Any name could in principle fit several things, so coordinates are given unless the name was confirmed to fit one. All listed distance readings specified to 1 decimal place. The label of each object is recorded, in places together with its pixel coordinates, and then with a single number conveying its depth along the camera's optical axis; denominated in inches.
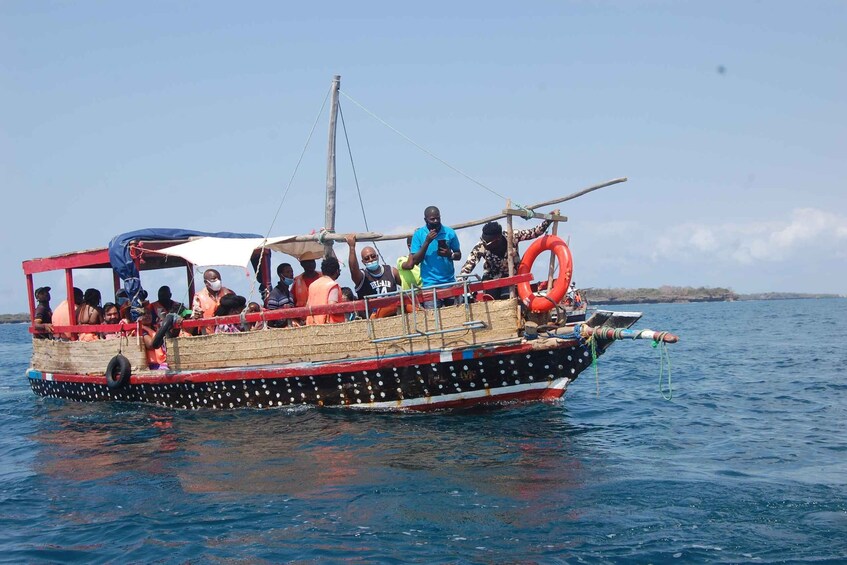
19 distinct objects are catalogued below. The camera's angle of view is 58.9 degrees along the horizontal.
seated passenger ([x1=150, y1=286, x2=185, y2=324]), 553.6
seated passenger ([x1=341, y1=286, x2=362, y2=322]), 494.4
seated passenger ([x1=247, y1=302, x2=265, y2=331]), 482.0
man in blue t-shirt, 413.1
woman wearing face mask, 502.3
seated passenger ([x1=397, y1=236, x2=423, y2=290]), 439.2
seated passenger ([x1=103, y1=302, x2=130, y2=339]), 539.5
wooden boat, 398.6
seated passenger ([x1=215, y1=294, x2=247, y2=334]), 482.3
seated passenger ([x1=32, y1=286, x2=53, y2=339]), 602.9
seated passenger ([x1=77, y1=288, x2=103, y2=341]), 570.3
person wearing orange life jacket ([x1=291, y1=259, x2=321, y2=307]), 478.0
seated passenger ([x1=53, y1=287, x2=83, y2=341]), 589.3
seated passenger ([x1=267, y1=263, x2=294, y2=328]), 474.6
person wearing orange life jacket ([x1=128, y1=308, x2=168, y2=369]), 507.2
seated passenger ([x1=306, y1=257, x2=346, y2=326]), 451.5
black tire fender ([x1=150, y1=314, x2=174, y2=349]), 484.7
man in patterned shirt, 438.9
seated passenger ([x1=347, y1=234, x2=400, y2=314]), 436.8
